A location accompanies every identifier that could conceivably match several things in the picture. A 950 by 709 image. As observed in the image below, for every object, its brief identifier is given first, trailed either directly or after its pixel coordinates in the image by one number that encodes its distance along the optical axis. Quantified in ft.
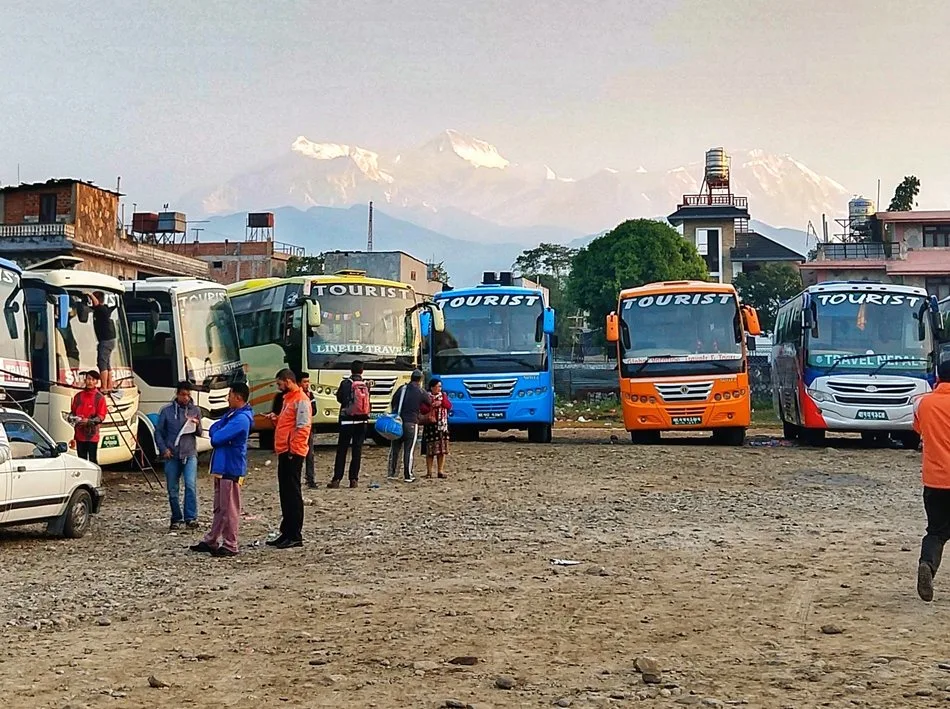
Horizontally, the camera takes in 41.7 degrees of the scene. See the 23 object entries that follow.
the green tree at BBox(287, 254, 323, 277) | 248.52
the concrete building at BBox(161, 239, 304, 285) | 270.67
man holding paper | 44.70
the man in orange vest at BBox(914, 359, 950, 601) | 30.04
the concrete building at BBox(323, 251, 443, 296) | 187.93
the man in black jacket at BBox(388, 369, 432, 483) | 60.44
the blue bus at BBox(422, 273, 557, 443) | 84.58
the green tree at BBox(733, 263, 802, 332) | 247.70
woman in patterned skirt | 62.08
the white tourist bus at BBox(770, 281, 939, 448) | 76.54
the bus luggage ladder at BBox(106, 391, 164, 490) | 59.82
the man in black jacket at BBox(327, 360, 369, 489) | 57.98
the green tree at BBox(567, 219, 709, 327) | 225.56
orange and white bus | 79.51
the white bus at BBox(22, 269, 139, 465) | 55.47
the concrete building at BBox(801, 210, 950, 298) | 197.47
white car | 40.14
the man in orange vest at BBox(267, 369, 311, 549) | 39.34
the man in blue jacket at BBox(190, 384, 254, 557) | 38.60
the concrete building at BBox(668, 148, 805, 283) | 279.69
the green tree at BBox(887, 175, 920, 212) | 221.25
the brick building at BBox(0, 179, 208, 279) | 165.99
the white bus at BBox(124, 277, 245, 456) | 66.28
